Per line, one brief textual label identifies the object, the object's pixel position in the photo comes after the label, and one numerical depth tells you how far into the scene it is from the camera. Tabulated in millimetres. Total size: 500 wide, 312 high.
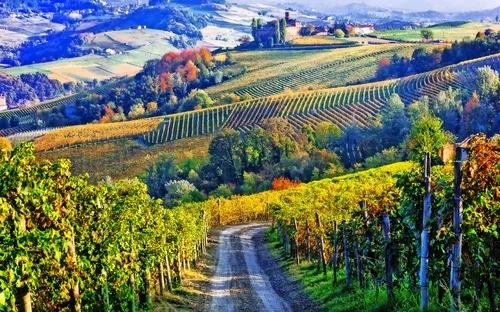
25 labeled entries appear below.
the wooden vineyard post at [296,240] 32534
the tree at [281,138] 92062
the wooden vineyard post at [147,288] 20594
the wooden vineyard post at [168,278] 26109
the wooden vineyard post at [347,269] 21112
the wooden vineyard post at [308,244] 30788
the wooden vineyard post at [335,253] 22766
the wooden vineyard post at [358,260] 19672
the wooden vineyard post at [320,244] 26906
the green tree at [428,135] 65838
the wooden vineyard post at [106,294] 15359
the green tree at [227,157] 90875
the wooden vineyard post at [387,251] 15414
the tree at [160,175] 88188
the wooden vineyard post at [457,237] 10594
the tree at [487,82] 89750
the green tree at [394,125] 88000
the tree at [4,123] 157000
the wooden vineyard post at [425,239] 12586
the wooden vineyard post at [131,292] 17562
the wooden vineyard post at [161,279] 24633
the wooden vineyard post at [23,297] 9906
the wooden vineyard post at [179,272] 28844
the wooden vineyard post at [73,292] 13025
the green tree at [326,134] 93500
